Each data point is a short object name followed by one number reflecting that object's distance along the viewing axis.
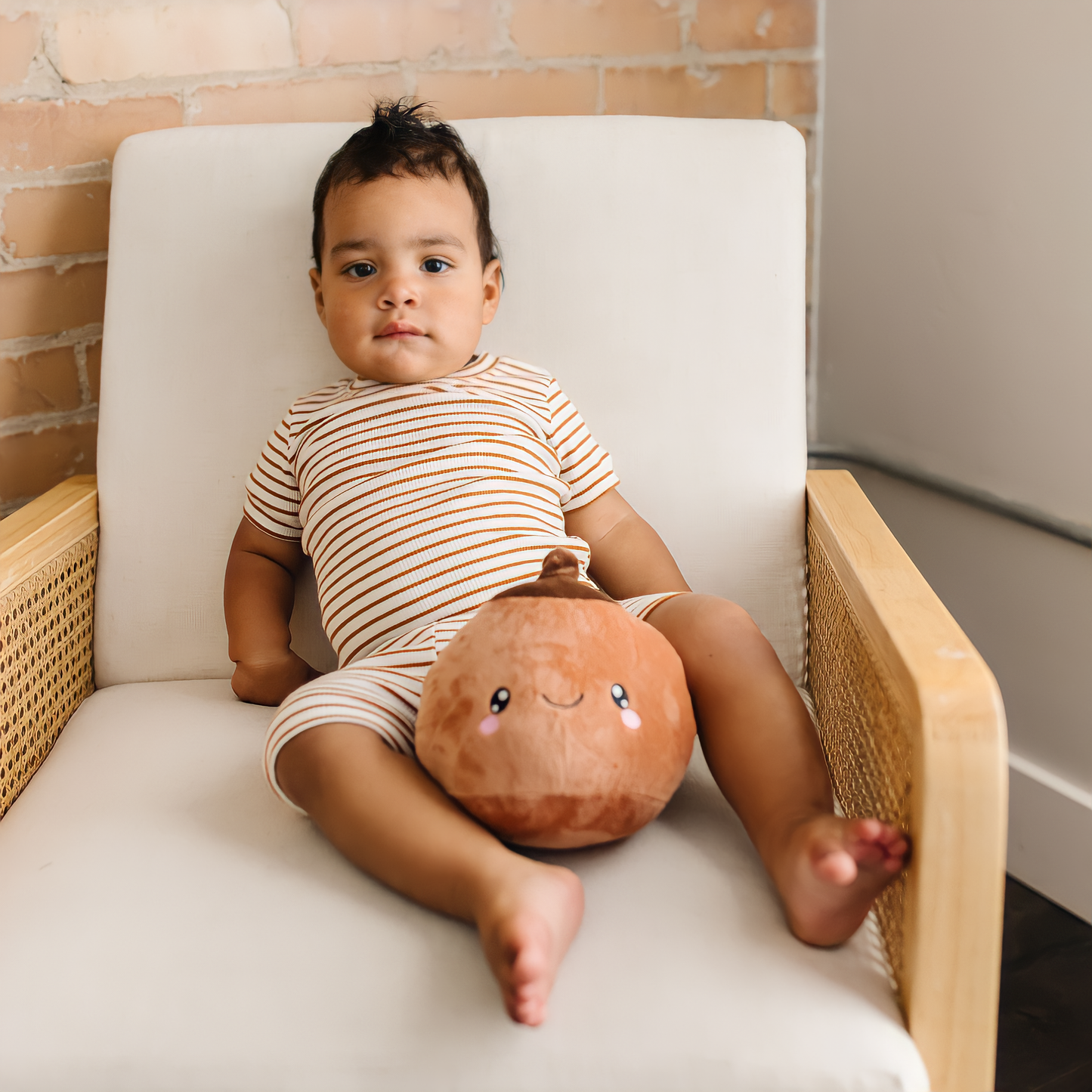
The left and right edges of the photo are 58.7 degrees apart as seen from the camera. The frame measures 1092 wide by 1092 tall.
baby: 0.66
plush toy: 0.59
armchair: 0.51
